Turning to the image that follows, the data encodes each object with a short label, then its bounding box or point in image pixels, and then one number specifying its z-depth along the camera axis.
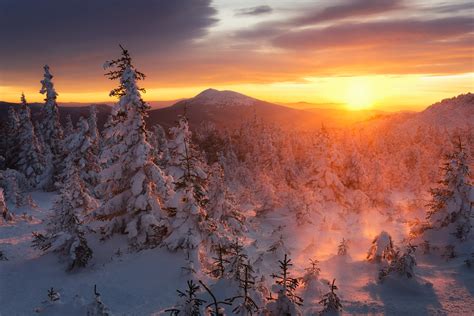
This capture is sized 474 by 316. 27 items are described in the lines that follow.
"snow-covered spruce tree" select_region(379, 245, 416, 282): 15.91
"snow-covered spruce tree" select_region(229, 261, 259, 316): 7.63
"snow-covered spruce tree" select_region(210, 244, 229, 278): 14.63
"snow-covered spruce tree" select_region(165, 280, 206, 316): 6.48
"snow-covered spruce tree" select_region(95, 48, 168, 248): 19.00
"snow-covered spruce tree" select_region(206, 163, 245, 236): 23.74
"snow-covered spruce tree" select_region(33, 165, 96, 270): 18.16
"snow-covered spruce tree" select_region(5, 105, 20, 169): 48.26
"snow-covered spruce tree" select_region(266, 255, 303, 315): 8.55
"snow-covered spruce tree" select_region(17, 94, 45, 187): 47.12
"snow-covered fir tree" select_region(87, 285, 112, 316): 11.41
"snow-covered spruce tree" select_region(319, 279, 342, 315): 13.34
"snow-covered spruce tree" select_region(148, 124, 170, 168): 59.53
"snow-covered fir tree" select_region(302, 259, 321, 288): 16.67
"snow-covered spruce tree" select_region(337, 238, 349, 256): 22.62
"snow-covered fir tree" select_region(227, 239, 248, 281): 11.25
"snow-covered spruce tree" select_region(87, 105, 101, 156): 49.28
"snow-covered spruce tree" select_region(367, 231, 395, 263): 18.95
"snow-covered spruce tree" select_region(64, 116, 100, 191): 38.00
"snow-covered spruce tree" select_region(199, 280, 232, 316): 7.26
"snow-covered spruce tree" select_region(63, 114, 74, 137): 58.96
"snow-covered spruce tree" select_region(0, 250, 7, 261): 19.43
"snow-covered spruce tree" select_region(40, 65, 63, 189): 43.50
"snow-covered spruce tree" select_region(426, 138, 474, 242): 20.88
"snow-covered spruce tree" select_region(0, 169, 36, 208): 32.66
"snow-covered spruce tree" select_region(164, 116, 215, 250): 16.83
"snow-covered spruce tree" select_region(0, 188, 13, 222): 26.96
